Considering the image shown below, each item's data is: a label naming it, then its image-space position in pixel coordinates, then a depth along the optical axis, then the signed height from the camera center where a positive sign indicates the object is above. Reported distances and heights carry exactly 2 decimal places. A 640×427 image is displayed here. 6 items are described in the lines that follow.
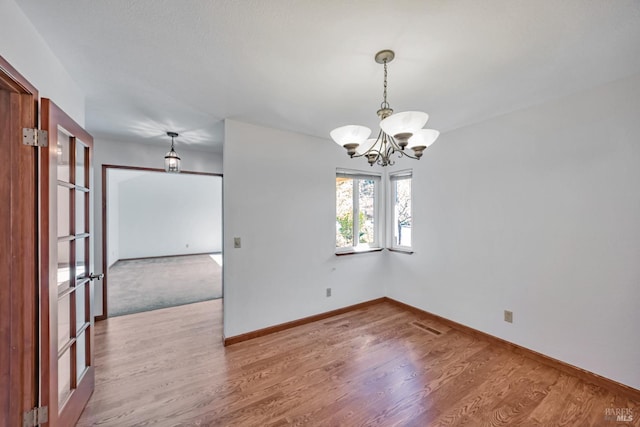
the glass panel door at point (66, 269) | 1.34 -0.35
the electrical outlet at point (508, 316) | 2.57 -1.05
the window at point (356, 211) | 3.68 +0.03
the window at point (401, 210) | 3.66 +0.04
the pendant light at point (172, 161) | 3.26 +0.68
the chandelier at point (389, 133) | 1.39 +0.49
